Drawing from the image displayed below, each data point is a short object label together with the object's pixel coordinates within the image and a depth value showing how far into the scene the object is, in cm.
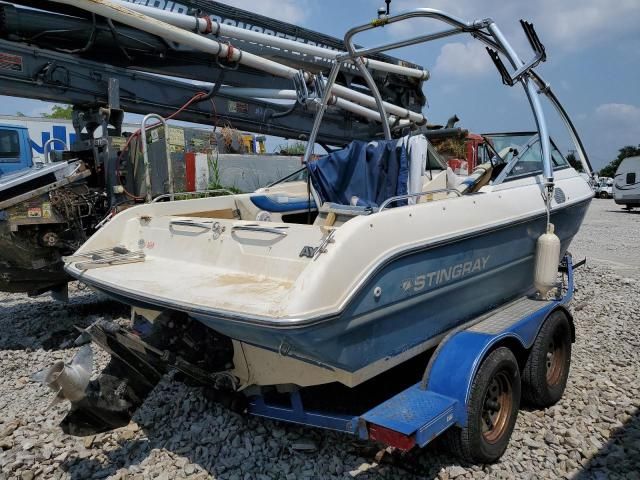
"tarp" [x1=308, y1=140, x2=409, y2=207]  370
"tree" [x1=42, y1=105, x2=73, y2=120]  3606
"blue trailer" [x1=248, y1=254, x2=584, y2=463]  238
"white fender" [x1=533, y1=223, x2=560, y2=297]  357
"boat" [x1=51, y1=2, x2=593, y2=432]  228
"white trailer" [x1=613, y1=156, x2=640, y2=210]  1953
